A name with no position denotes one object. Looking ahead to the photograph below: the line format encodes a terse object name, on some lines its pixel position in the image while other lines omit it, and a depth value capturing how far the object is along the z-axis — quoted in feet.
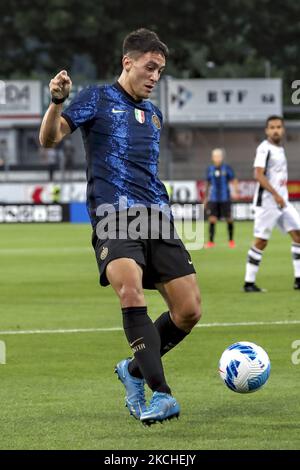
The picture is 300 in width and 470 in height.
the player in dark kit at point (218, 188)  203.48
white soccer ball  56.59
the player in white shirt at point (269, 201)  117.39
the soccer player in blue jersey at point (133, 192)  53.26
